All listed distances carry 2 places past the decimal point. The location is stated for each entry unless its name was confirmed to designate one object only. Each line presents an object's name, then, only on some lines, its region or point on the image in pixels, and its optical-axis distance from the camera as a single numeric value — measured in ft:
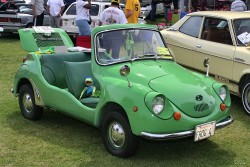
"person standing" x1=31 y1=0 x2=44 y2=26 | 39.19
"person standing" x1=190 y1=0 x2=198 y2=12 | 63.72
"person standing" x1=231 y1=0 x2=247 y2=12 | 36.09
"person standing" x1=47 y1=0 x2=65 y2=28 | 40.65
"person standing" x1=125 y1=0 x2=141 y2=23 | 32.65
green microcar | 14.12
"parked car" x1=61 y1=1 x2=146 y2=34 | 41.17
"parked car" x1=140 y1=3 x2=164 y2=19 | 65.86
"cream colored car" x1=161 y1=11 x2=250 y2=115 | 21.18
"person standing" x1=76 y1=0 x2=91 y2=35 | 32.75
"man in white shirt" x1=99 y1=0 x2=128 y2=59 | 28.73
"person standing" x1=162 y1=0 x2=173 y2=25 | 61.77
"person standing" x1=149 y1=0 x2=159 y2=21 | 65.77
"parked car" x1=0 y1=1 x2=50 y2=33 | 44.45
